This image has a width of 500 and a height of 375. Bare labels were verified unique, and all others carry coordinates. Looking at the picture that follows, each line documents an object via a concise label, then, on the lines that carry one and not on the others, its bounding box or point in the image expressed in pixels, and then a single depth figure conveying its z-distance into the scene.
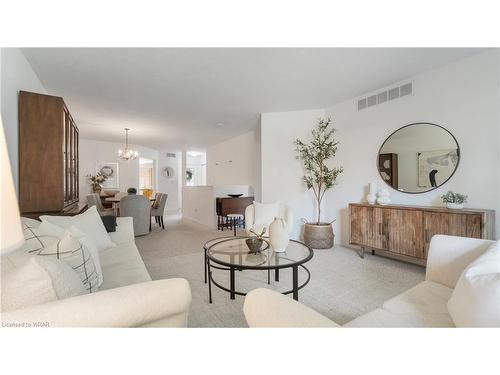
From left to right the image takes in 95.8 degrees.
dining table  5.21
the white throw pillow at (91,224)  1.85
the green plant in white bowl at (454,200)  2.48
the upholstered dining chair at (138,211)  4.47
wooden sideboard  2.33
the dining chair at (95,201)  4.94
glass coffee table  1.78
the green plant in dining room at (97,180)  6.93
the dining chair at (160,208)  5.45
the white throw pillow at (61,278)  0.82
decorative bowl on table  2.13
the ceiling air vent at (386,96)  3.07
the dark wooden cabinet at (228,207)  5.31
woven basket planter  3.69
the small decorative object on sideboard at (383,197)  3.19
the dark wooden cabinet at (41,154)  2.29
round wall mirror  2.74
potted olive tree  3.71
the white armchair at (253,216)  3.30
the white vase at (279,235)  2.04
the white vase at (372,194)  3.31
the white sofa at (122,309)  0.71
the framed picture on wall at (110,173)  7.39
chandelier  6.11
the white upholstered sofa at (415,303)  0.81
